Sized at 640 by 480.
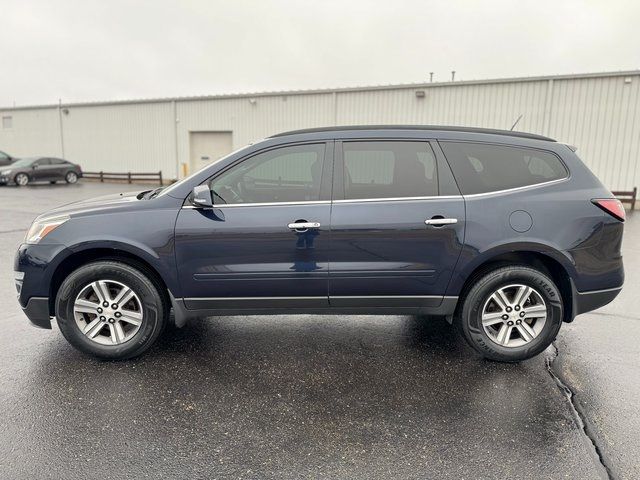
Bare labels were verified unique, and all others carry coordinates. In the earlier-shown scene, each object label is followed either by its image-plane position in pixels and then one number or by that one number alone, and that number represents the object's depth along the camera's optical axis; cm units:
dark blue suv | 355
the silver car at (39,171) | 2130
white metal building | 1559
